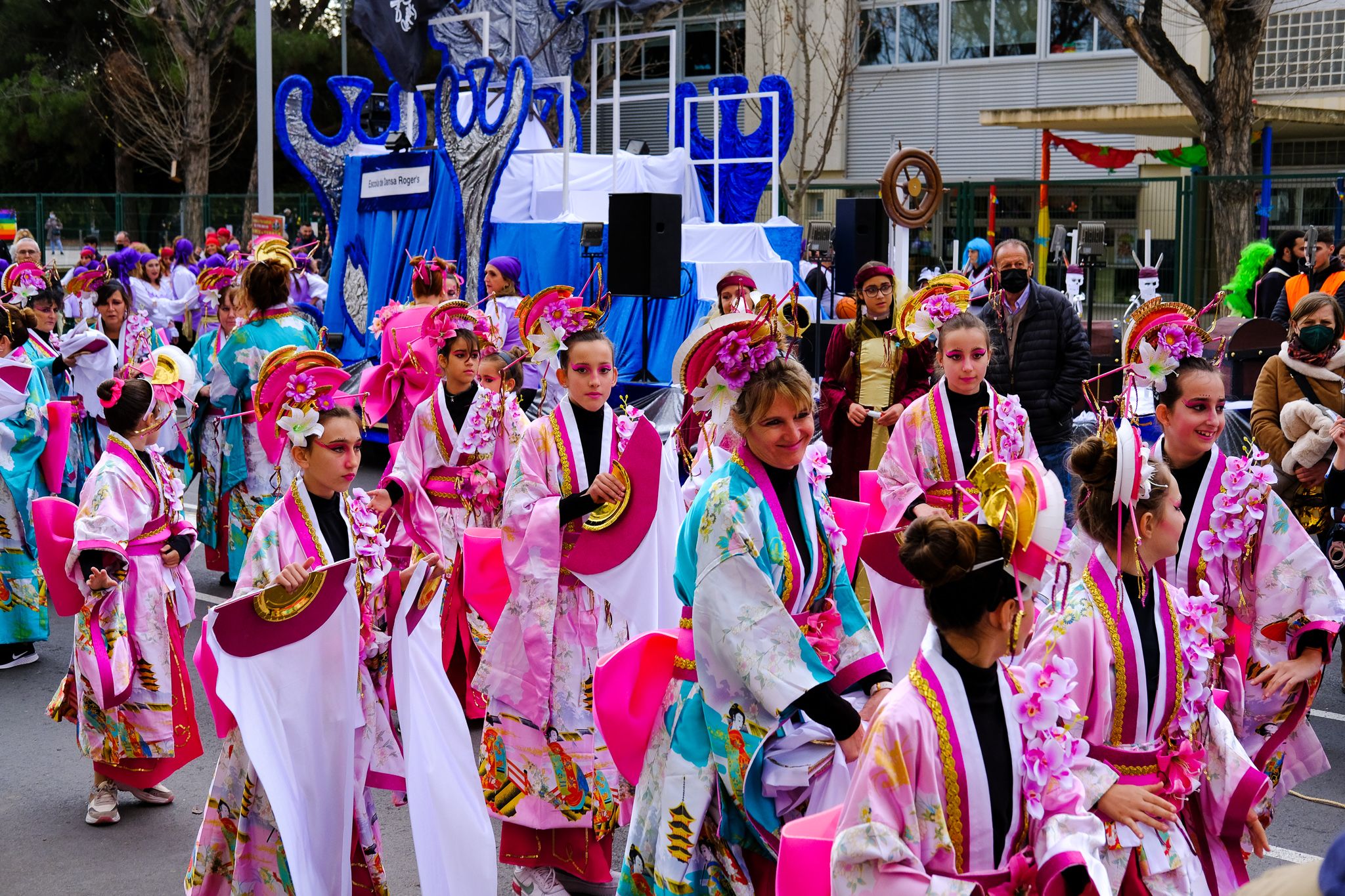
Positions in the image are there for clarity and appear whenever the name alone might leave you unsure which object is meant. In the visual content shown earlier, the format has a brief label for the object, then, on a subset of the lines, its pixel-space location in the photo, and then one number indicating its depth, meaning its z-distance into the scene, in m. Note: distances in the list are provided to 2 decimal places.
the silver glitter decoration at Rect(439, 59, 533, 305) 13.34
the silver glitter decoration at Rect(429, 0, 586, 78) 17.00
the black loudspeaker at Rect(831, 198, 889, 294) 10.22
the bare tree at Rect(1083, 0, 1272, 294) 15.60
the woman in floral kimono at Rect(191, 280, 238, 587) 8.38
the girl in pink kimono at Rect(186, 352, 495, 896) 3.89
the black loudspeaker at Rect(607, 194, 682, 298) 8.99
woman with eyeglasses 6.93
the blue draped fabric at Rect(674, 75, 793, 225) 16.44
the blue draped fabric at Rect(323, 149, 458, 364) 13.55
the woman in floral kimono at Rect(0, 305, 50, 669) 7.14
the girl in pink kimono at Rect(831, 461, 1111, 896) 2.55
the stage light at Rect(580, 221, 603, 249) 12.48
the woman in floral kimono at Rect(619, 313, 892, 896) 3.25
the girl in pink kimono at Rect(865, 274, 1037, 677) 5.38
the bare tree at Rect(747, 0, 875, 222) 23.69
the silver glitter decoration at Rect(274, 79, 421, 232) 14.79
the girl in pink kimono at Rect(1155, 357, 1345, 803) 3.94
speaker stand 12.08
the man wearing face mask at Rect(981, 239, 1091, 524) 6.85
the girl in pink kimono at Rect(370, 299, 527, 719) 5.84
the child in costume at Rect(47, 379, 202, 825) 5.07
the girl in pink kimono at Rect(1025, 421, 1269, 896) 2.97
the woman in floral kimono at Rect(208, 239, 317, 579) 7.88
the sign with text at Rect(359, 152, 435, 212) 13.65
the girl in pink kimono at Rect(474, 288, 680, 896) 4.54
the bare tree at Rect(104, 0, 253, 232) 24.41
